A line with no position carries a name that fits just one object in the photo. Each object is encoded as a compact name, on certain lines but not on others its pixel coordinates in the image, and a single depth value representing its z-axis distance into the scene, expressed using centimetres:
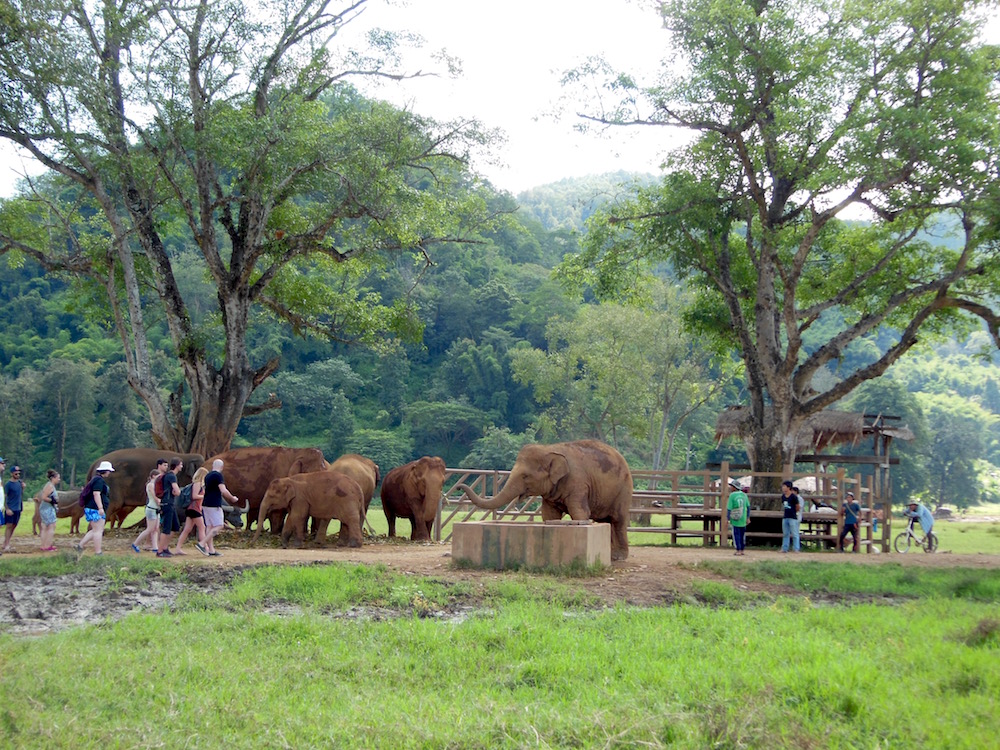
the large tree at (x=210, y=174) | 1931
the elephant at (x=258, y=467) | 1967
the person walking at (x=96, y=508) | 1412
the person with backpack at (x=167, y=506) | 1452
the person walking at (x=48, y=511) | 1495
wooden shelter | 2531
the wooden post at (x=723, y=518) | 2038
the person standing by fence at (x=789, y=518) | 1897
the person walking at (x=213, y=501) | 1503
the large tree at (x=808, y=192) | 1962
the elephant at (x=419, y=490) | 2023
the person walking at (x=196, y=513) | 1452
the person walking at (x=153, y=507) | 1479
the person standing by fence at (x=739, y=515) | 1800
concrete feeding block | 1311
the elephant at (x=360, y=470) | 1966
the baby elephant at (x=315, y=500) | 1719
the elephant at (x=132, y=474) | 1903
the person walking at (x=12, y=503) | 1514
